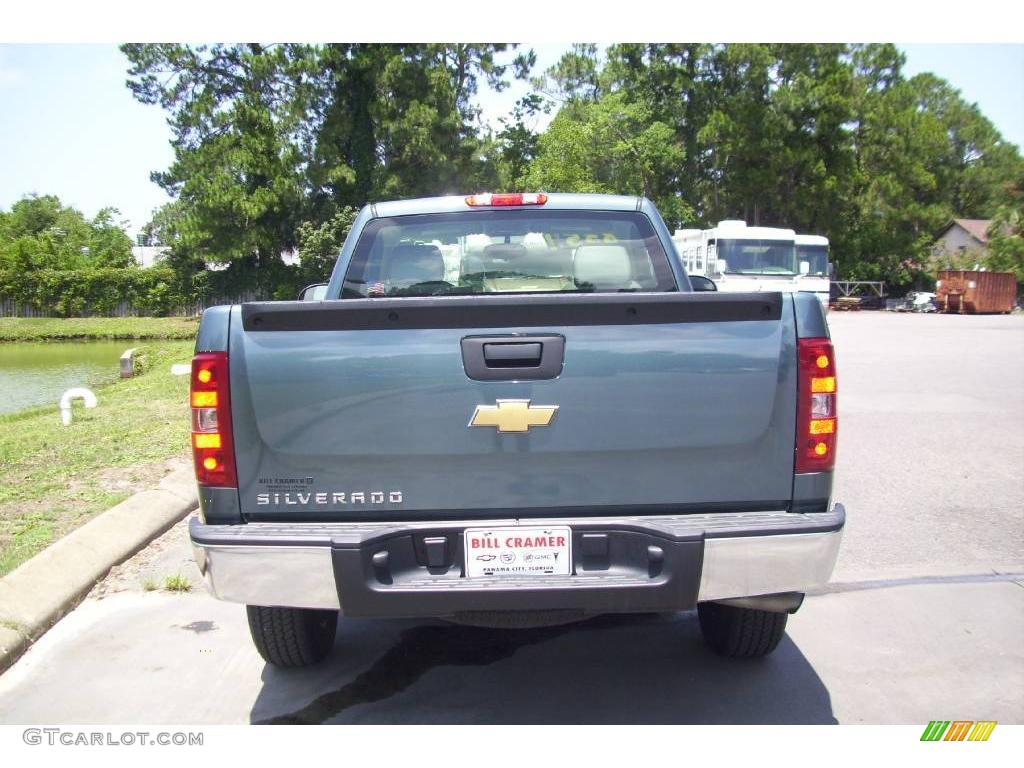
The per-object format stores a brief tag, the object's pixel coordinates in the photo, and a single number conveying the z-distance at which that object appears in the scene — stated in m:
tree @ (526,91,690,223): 37.69
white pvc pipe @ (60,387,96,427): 10.70
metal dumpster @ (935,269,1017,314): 40.03
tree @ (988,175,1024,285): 46.44
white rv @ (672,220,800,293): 27.30
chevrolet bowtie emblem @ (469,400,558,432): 3.04
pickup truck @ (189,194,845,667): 3.02
